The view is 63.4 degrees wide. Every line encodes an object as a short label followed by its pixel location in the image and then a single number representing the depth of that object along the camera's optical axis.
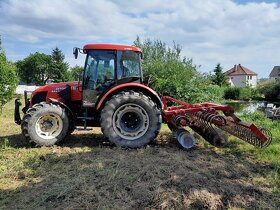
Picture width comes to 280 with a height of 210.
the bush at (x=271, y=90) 32.41
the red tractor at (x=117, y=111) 4.99
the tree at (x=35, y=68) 49.94
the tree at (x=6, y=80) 10.97
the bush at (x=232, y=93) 37.18
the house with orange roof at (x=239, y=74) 59.44
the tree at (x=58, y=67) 41.23
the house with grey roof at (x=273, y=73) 63.10
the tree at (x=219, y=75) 41.23
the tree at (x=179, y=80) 12.46
